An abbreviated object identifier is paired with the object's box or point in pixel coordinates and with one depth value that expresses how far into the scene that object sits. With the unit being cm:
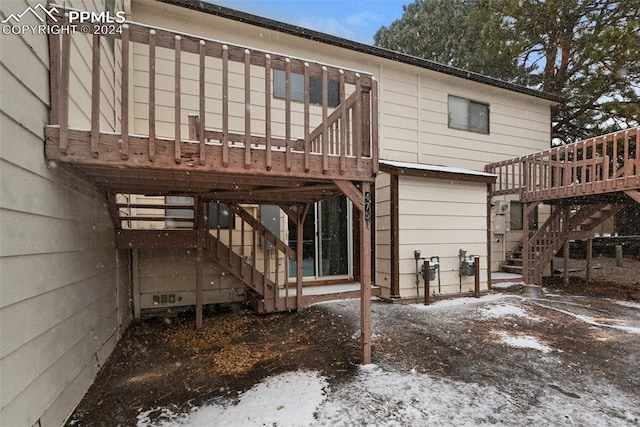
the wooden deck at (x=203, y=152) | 252
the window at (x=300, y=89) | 669
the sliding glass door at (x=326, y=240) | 718
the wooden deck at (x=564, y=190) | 632
